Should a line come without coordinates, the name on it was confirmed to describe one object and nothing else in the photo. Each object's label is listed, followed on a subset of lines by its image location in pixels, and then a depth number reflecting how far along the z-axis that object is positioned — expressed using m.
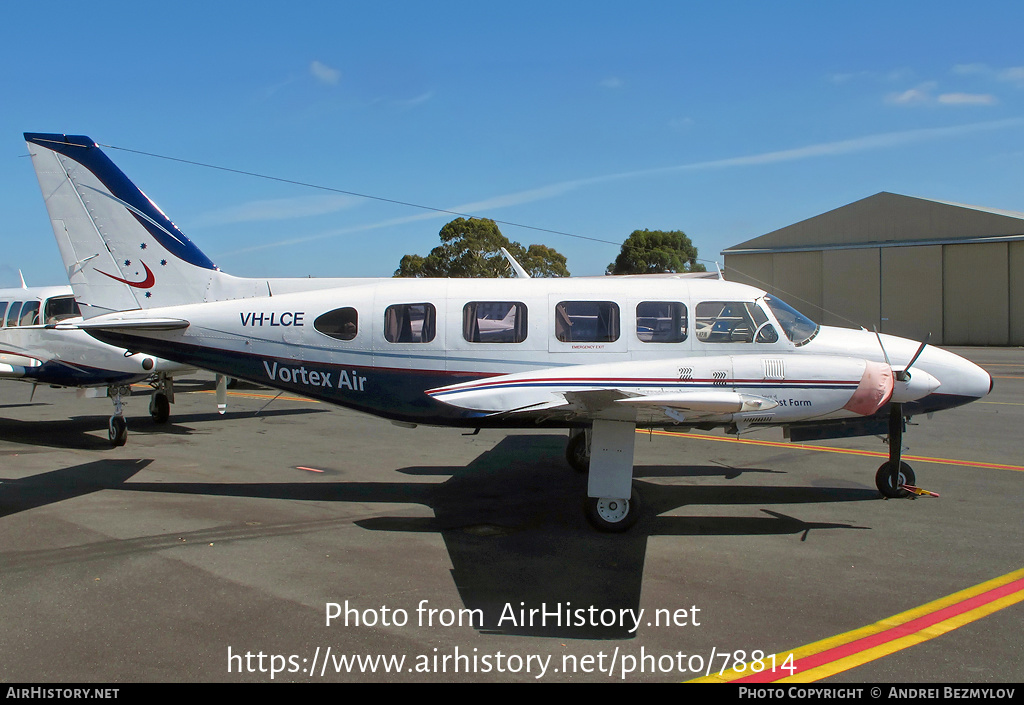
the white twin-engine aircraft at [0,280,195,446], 12.88
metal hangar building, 44.91
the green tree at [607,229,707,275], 82.67
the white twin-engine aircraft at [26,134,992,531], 7.78
